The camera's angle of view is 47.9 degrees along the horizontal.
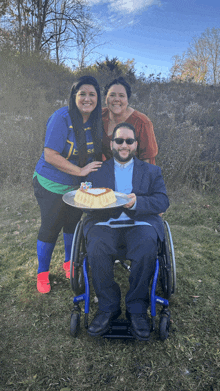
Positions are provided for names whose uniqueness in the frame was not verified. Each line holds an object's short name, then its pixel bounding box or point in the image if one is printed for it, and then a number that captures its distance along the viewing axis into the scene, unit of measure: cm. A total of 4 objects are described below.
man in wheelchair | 205
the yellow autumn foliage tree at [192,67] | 2268
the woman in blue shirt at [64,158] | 237
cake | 203
